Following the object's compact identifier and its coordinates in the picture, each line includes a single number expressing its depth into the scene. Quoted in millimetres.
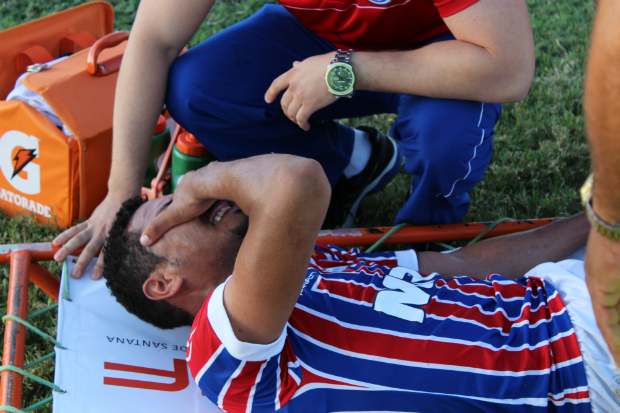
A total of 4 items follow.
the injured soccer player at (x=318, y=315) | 2181
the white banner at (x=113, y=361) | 2411
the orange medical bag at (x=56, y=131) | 2693
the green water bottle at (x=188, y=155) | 2730
